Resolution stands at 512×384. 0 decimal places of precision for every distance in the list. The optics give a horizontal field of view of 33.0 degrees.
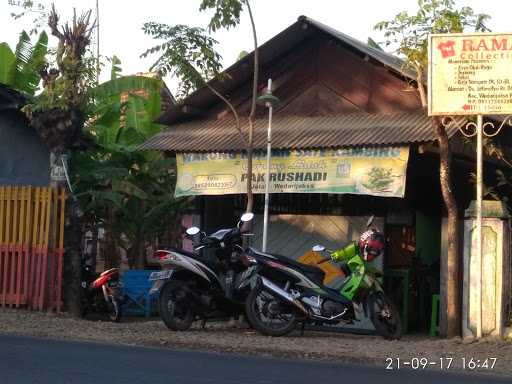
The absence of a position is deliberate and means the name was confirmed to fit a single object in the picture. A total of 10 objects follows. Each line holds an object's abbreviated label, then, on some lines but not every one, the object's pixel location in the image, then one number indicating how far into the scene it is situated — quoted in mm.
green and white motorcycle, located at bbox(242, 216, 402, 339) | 11008
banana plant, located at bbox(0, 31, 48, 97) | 17953
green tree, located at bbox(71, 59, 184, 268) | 15922
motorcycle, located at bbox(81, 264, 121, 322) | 14078
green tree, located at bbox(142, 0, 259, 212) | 12875
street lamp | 12117
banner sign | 12023
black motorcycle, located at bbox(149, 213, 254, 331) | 11242
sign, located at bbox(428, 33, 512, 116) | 10680
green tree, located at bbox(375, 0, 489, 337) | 11445
